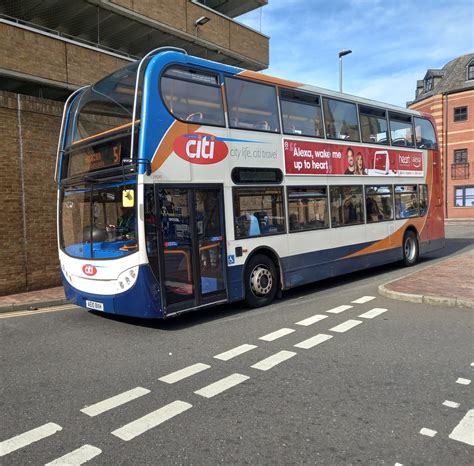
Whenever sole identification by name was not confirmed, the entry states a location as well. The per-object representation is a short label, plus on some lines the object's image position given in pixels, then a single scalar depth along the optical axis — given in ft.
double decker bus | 20.48
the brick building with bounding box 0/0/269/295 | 31.60
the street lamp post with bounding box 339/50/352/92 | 70.43
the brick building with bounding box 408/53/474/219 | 128.67
